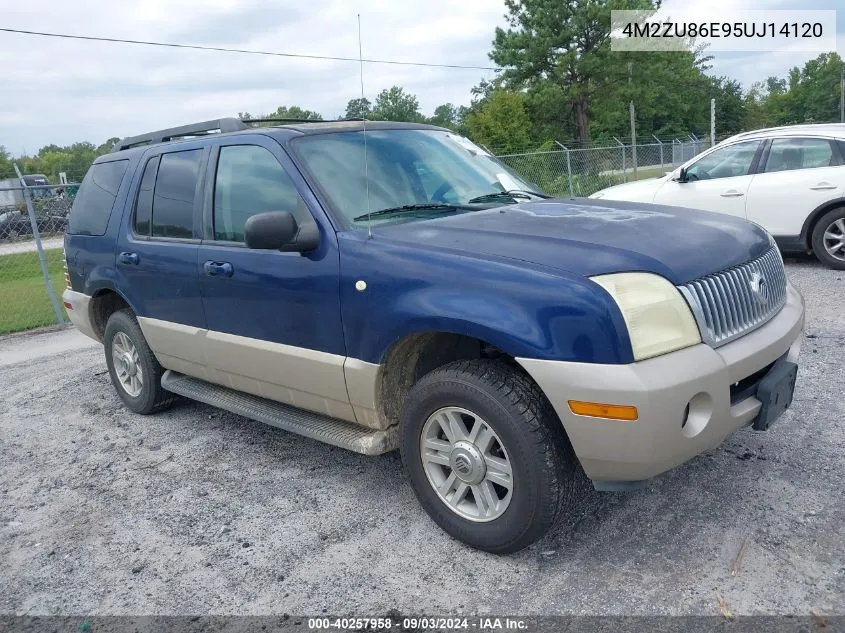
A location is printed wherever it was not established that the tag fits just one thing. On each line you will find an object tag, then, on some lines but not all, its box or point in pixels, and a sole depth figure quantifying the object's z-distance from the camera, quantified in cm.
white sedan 837
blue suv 272
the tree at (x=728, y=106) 7375
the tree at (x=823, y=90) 6994
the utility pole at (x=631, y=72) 4006
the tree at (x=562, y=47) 3838
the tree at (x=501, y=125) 3108
